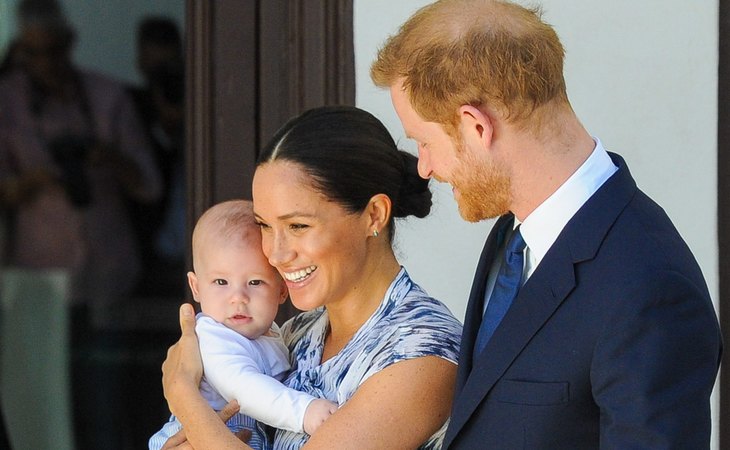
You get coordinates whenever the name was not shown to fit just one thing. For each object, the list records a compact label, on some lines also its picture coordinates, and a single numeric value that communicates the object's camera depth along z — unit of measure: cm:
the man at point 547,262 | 326
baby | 459
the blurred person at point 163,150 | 705
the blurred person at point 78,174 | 730
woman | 408
